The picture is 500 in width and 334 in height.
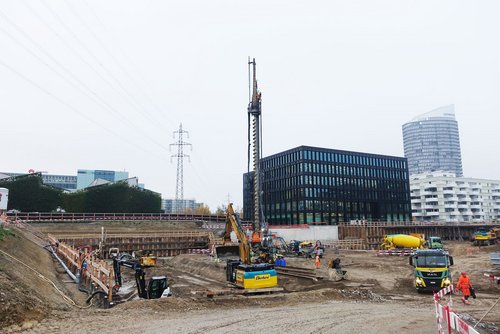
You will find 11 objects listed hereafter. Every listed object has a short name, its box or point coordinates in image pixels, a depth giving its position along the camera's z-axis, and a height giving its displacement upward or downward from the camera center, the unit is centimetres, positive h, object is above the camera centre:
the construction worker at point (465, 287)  1819 -363
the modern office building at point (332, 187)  9344 +851
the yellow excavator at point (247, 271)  2150 -320
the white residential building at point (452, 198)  13462 +692
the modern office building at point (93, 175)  15840 +2111
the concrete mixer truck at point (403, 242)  5119 -356
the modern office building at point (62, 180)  16512 +1937
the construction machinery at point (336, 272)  2639 -400
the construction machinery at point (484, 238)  5753 -368
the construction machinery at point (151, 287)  1914 -351
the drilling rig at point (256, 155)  3020 +550
